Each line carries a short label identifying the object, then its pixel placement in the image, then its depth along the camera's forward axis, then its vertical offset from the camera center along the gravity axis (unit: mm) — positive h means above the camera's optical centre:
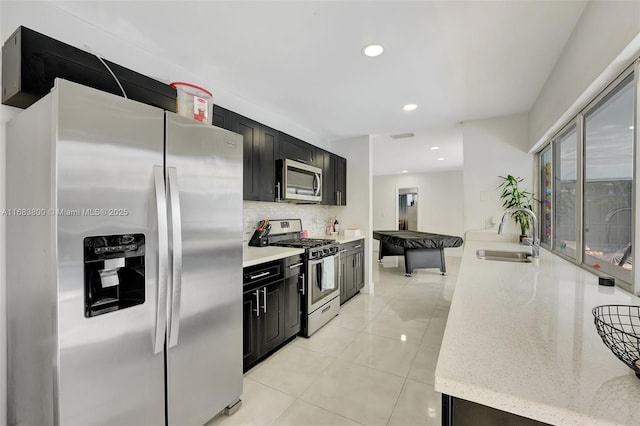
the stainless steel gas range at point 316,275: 2832 -709
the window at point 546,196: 3086 +148
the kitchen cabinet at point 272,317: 2295 -923
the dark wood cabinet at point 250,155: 2582 +531
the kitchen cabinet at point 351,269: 3689 -843
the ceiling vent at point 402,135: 4520 +1231
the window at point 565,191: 2342 +167
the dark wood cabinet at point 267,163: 2854 +492
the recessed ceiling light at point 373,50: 2010 +1177
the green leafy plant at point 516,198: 3244 +138
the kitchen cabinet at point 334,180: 4009 +451
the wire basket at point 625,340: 634 -354
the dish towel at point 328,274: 3002 -714
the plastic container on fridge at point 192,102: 1687 +663
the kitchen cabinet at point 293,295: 2592 -827
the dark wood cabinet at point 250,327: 2109 -913
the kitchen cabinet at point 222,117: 2283 +779
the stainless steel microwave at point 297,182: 3086 +331
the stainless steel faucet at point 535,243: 2279 -283
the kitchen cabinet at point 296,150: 3152 +727
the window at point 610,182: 1507 +168
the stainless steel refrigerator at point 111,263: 1086 -242
